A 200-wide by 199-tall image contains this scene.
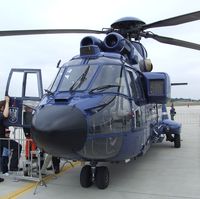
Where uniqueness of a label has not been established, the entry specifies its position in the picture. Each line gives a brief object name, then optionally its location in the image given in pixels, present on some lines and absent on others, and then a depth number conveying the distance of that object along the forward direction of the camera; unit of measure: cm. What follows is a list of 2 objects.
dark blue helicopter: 549
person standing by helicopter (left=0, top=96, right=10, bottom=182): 755
